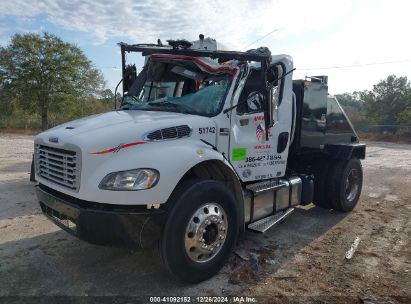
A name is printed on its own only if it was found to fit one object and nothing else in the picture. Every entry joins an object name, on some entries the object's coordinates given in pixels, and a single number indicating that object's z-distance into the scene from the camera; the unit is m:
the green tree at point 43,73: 29.66
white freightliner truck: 3.59
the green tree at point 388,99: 45.28
